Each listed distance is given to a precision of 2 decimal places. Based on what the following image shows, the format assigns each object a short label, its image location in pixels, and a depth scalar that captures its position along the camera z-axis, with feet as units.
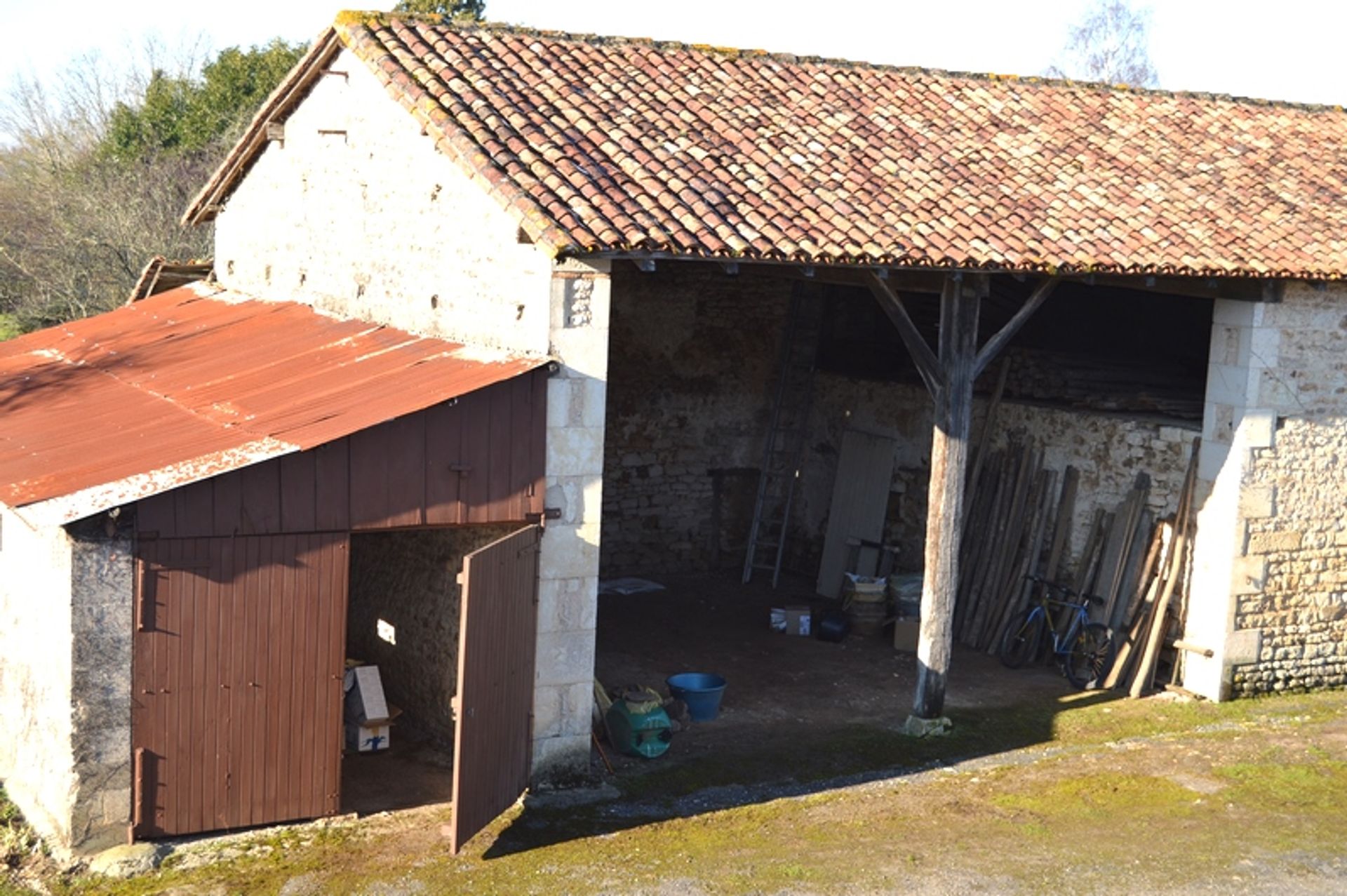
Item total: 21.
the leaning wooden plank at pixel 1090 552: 44.93
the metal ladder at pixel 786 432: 56.70
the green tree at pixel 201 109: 94.43
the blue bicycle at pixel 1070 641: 43.80
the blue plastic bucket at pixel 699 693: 39.37
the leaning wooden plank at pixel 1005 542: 47.11
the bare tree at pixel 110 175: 79.25
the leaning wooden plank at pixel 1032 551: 46.55
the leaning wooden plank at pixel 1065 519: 45.93
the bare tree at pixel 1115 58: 158.20
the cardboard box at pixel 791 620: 49.11
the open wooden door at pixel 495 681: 29.12
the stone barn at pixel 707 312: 30.81
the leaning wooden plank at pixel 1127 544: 43.78
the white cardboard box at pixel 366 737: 35.65
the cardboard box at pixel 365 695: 35.70
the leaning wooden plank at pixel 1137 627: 43.04
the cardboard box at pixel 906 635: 47.52
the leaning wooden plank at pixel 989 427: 48.57
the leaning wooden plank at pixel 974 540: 47.98
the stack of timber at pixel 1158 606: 42.29
